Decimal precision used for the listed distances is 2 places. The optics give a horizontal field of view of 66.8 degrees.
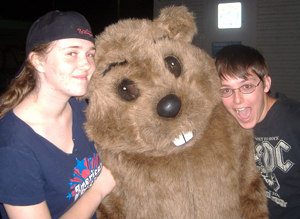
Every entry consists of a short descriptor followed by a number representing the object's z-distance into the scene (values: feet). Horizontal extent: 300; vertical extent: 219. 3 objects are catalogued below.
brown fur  3.95
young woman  3.67
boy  5.08
